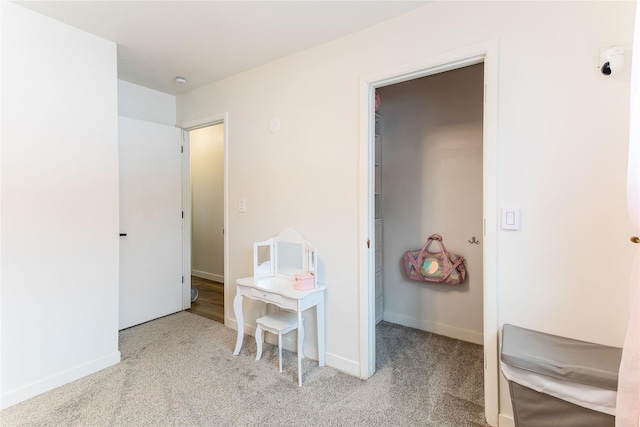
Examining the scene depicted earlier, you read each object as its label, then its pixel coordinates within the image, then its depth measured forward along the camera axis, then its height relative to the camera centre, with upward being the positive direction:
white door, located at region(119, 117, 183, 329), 2.97 -0.11
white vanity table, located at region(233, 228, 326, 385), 2.15 -0.56
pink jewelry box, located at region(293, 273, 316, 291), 2.21 -0.52
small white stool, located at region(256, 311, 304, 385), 2.15 -0.84
